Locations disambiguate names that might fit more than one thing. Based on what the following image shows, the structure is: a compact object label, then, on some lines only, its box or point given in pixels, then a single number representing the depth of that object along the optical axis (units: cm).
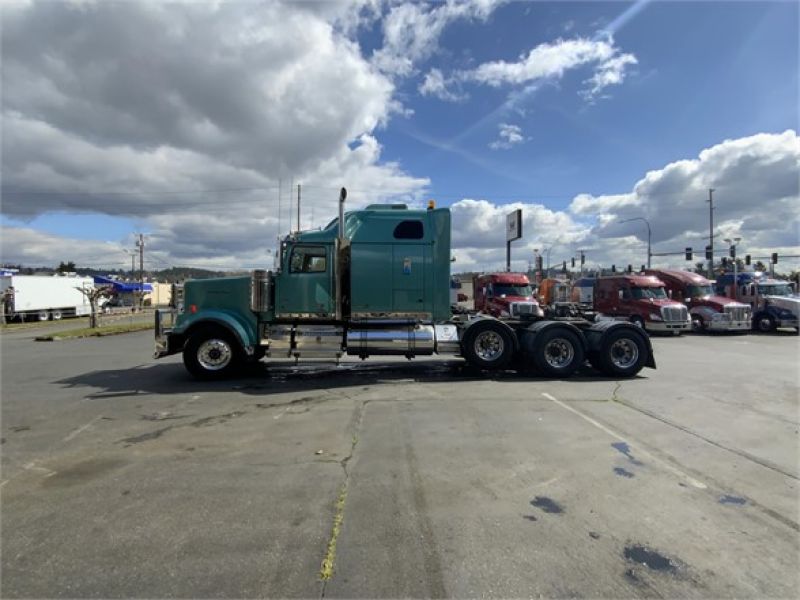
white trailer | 3459
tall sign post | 3625
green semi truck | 1028
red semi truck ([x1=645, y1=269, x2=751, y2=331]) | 2234
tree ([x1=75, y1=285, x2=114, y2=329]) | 2574
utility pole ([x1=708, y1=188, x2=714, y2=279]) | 5483
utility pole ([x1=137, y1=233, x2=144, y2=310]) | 6661
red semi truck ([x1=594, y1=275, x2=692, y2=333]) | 2102
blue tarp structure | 6114
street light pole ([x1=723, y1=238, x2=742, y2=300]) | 2652
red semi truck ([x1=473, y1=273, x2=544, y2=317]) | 2314
